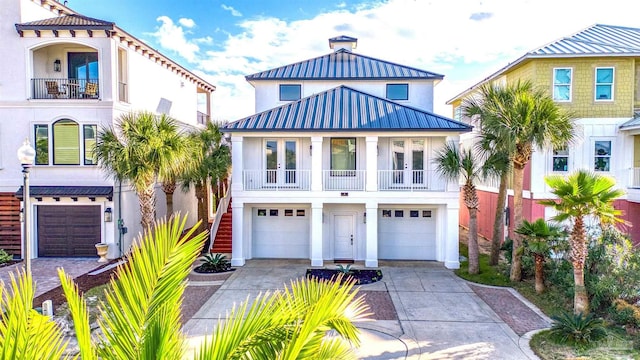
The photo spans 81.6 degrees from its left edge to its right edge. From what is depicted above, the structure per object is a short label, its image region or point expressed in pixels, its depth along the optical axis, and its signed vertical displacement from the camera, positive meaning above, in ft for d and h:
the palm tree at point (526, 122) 38.45 +4.96
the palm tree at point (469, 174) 44.80 -0.66
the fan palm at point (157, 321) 8.62 -3.82
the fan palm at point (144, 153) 42.11 +1.58
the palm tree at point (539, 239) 38.17 -7.33
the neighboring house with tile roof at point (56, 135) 53.52 +4.61
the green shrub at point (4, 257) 52.21 -12.98
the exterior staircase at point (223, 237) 59.26 -11.49
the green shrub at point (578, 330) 27.30 -12.06
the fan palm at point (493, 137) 40.68 +3.73
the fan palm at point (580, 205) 29.76 -2.96
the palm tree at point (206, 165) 58.08 +0.36
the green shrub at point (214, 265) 50.08 -13.36
